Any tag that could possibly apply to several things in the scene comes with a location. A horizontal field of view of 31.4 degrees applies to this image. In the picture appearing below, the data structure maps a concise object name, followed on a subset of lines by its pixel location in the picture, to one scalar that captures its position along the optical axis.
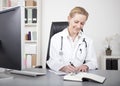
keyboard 1.58
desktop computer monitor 1.40
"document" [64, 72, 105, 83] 1.40
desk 1.34
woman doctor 2.12
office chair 2.42
